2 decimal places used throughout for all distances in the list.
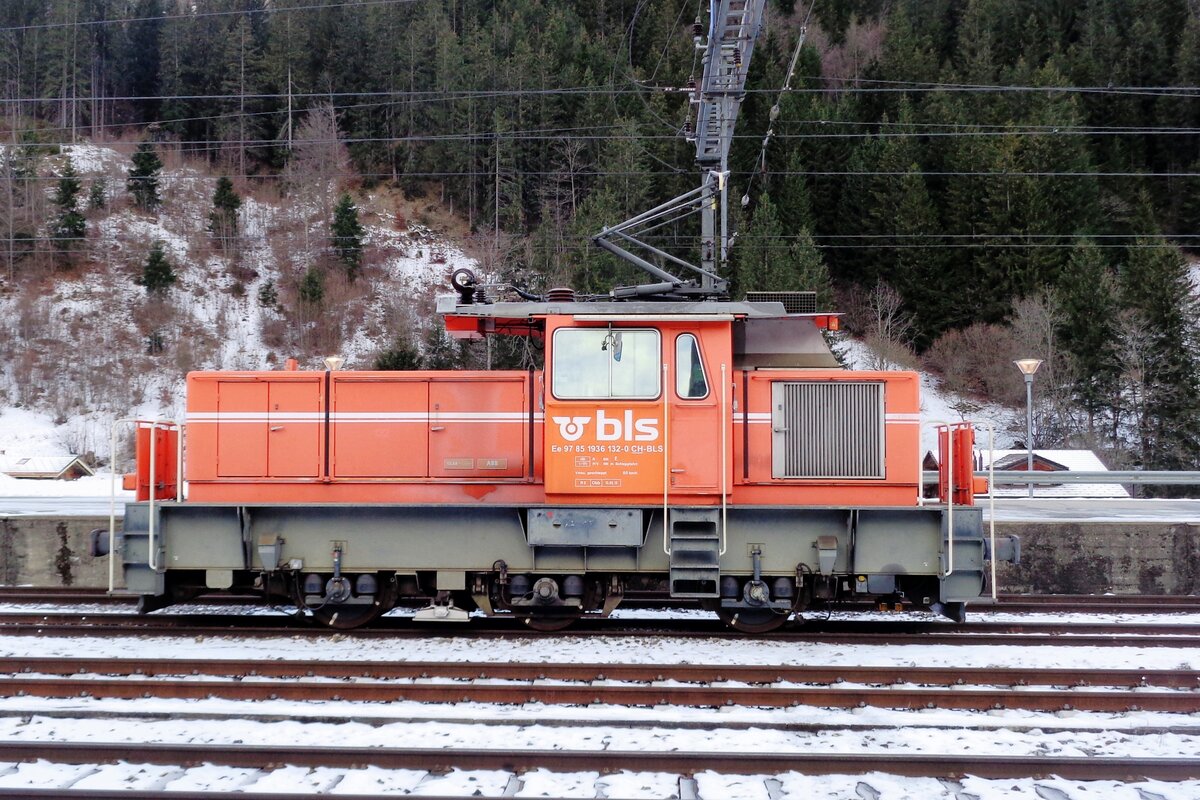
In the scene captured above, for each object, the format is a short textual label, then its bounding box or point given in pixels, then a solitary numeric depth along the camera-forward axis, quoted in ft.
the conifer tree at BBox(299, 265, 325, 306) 153.17
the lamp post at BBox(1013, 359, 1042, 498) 73.31
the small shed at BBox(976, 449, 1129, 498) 87.92
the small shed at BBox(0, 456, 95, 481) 101.81
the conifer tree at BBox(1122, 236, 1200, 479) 120.88
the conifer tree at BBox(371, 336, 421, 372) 107.14
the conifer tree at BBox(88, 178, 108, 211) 176.86
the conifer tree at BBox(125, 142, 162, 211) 178.91
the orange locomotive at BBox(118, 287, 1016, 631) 27.43
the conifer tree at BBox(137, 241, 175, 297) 153.38
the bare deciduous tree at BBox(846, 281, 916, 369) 140.56
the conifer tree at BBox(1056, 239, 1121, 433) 132.26
